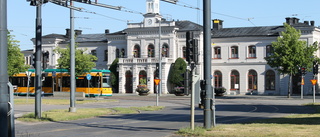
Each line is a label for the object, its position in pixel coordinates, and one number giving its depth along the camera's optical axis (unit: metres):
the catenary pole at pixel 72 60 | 27.64
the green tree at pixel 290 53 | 55.38
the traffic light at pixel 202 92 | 17.70
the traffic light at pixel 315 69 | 45.64
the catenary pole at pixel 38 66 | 23.80
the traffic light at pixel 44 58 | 25.55
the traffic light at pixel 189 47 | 17.52
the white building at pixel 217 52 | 68.69
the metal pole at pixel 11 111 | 10.16
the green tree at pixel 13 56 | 47.47
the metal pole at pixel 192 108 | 17.22
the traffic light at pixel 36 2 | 21.92
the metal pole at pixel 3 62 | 9.96
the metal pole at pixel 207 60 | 17.66
